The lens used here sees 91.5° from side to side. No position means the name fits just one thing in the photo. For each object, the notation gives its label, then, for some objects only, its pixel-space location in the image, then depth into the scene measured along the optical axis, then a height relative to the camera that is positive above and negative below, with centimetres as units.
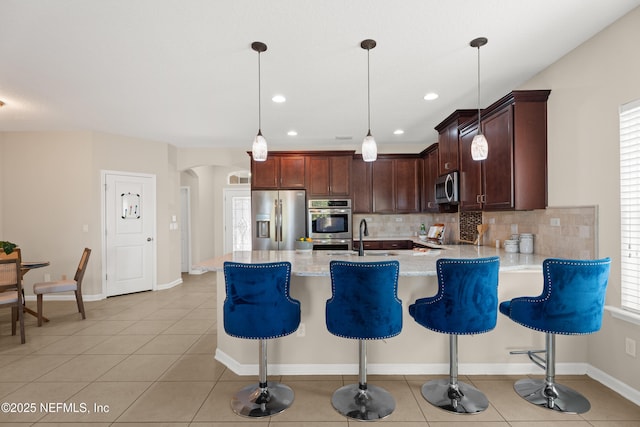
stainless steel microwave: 382 +29
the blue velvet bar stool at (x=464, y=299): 191 -55
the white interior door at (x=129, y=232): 493 -33
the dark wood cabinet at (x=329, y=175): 521 +61
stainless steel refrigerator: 507 -16
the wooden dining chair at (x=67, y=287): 368 -90
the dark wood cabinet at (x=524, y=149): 281 +55
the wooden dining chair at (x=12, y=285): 317 -74
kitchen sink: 299 -42
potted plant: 351 -39
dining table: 362 -64
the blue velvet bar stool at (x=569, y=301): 189 -57
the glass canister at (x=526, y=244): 303 -33
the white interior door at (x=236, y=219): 712 -17
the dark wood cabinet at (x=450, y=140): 363 +90
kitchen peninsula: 252 -113
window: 208 +5
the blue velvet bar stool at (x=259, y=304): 195 -59
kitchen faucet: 280 -35
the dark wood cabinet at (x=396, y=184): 559 +48
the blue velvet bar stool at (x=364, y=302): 186 -56
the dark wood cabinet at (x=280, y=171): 519 +67
